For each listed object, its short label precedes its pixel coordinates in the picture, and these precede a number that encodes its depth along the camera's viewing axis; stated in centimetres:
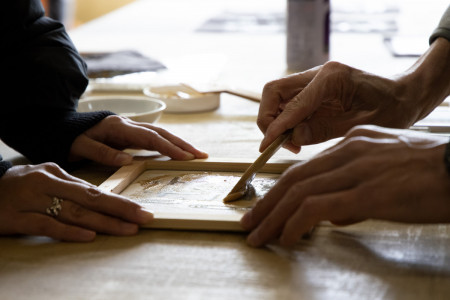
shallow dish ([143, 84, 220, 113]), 176
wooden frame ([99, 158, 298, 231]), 129
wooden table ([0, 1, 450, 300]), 118
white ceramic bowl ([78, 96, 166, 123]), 168
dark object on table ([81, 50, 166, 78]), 196
